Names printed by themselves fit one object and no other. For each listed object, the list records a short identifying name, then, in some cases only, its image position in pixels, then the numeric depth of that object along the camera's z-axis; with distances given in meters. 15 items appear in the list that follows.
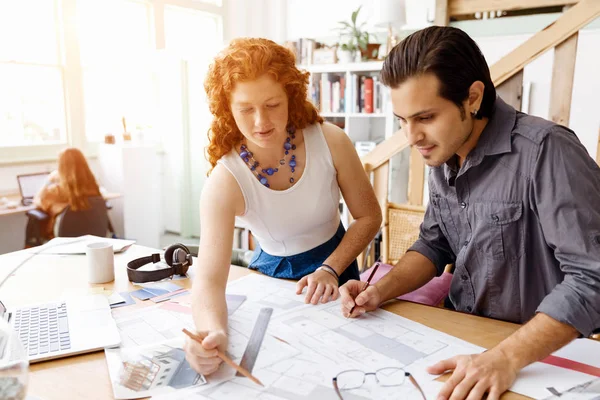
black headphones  1.43
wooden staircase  1.95
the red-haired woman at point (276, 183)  1.26
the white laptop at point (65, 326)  1.03
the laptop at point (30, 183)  3.78
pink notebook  1.45
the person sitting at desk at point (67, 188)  3.37
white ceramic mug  1.44
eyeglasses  0.85
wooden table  0.90
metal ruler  0.94
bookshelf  4.43
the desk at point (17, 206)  3.34
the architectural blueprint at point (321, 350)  0.84
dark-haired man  0.88
